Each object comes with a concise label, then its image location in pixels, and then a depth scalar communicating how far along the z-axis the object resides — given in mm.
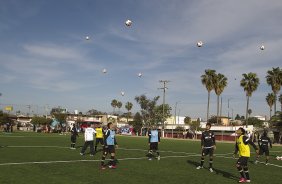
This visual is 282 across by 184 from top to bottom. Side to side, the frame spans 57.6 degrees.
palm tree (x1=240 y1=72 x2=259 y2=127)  54544
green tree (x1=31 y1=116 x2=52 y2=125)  71312
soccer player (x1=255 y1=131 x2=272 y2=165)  15651
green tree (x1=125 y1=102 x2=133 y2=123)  113862
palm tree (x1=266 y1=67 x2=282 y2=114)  53476
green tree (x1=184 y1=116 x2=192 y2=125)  122816
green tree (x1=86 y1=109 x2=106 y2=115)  135589
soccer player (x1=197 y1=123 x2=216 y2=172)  12701
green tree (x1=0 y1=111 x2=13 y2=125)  58444
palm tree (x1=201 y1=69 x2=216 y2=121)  58958
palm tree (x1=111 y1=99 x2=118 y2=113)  123410
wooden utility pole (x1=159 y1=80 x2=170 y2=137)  60255
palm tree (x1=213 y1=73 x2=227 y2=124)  58868
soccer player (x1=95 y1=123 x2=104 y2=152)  18309
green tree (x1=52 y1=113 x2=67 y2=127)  77028
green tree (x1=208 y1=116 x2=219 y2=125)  97593
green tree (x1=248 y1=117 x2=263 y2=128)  103502
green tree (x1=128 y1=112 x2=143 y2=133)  78717
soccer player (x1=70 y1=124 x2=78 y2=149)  19863
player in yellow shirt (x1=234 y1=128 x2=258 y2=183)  10044
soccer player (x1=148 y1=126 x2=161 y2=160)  15933
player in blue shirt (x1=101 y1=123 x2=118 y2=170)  12409
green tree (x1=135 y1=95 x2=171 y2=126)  78730
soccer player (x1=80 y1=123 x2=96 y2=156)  16864
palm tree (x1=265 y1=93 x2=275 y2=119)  73208
